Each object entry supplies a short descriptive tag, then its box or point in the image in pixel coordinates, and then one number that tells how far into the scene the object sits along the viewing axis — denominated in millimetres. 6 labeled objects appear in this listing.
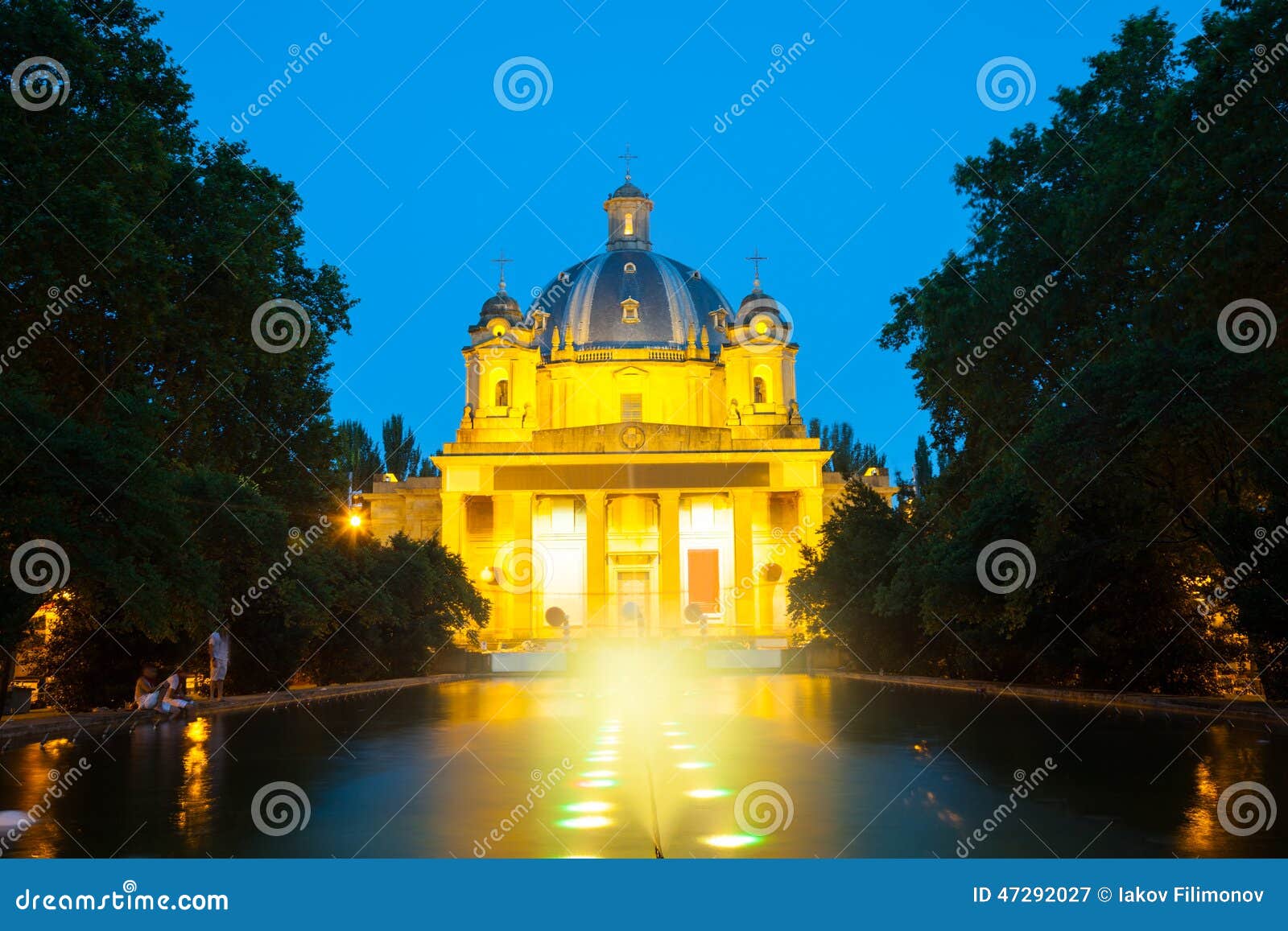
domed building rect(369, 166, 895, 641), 74562
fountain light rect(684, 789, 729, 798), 12133
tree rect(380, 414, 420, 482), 97500
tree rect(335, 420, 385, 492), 87688
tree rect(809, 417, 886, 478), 99062
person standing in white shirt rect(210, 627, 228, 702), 26297
